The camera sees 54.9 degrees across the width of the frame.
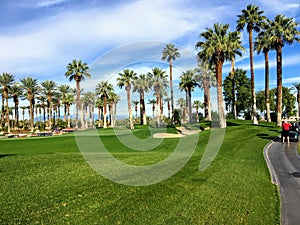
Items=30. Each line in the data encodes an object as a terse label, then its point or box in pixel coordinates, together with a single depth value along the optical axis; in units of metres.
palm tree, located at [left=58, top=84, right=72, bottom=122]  122.10
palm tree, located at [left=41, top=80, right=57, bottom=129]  98.76
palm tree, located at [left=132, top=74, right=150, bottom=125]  68.39
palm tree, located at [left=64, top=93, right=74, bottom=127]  119.38
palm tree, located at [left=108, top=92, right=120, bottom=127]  105.76
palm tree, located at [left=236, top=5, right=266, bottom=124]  54.19
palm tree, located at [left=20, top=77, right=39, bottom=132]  93.44
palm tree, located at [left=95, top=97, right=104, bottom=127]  121.58
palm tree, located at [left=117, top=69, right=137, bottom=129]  74.69
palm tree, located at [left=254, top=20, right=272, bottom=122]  50.31
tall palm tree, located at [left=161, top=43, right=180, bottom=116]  81.69
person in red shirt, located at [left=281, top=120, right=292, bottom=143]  27.00
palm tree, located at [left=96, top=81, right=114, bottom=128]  93.62
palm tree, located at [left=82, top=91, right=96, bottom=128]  111.26
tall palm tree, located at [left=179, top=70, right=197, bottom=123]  77.81
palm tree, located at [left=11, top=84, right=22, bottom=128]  97.84
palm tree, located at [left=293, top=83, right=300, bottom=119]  92.12
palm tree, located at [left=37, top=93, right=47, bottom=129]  115.59
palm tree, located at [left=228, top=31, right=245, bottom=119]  44.19
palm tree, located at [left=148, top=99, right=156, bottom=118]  138.98
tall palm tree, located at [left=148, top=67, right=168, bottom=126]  74.72
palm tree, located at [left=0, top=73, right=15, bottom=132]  89.30
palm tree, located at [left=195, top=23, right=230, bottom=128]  43.59
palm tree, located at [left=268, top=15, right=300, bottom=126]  45.09
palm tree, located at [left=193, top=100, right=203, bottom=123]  144.02
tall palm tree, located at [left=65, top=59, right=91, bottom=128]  78.06
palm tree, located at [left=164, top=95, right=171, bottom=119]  98.44
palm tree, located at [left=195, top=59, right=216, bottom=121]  68.13
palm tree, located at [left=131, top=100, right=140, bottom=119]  141.32
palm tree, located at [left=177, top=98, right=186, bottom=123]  149.27
